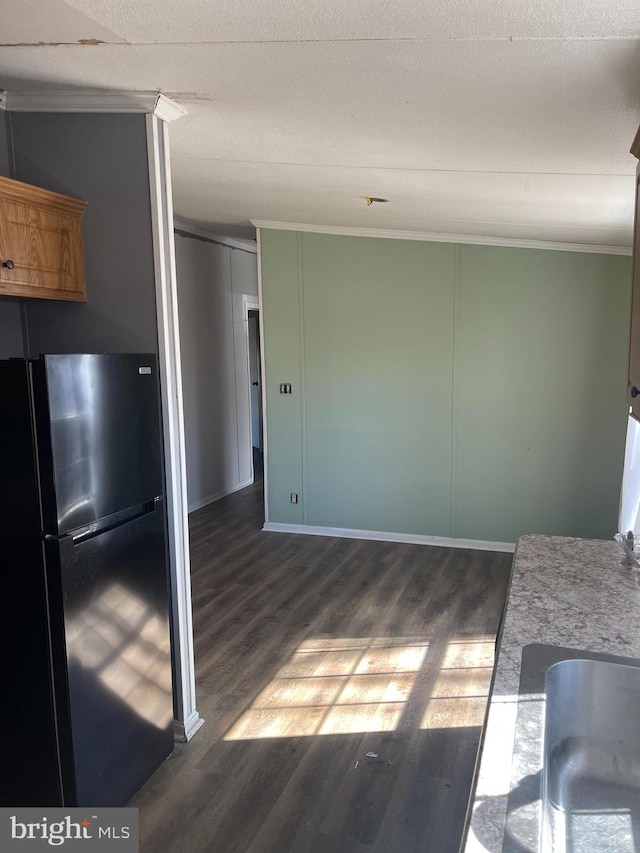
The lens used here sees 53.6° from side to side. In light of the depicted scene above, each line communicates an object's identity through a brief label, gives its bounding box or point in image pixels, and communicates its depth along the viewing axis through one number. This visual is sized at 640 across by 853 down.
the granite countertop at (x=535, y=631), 0.95
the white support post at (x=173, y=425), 2.39
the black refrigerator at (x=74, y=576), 1.91
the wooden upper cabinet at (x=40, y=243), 2.10
